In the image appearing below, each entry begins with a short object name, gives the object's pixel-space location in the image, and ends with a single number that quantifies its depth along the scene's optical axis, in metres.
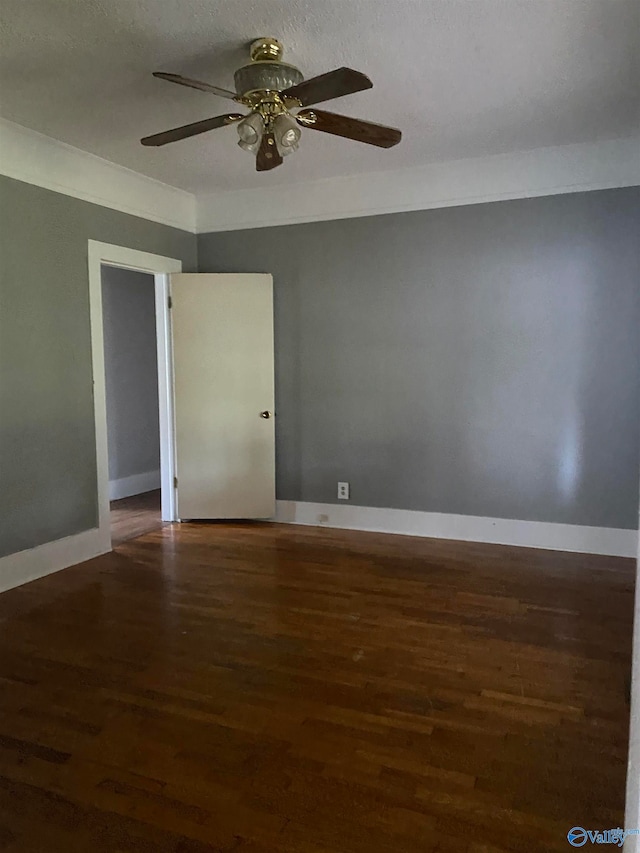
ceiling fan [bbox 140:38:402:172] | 2.53
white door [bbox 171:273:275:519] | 4.82
